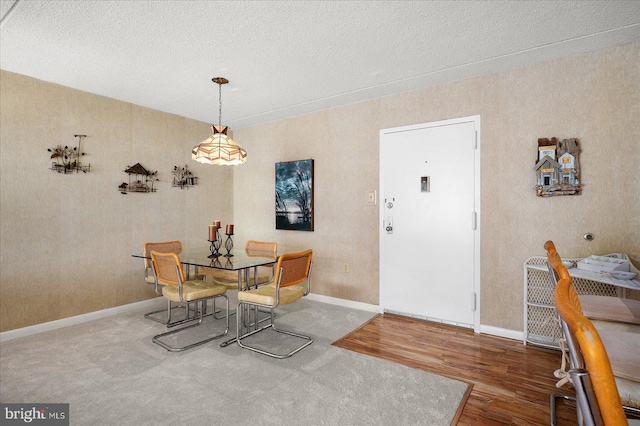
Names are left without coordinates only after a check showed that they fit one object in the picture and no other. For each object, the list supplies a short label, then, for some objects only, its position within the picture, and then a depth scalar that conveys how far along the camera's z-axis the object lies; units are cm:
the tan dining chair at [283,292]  274
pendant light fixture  317
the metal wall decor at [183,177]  471
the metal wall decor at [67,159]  354
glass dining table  294
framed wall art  458
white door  337
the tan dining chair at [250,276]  362
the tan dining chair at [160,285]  355
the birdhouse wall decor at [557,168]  282
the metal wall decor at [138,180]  415
